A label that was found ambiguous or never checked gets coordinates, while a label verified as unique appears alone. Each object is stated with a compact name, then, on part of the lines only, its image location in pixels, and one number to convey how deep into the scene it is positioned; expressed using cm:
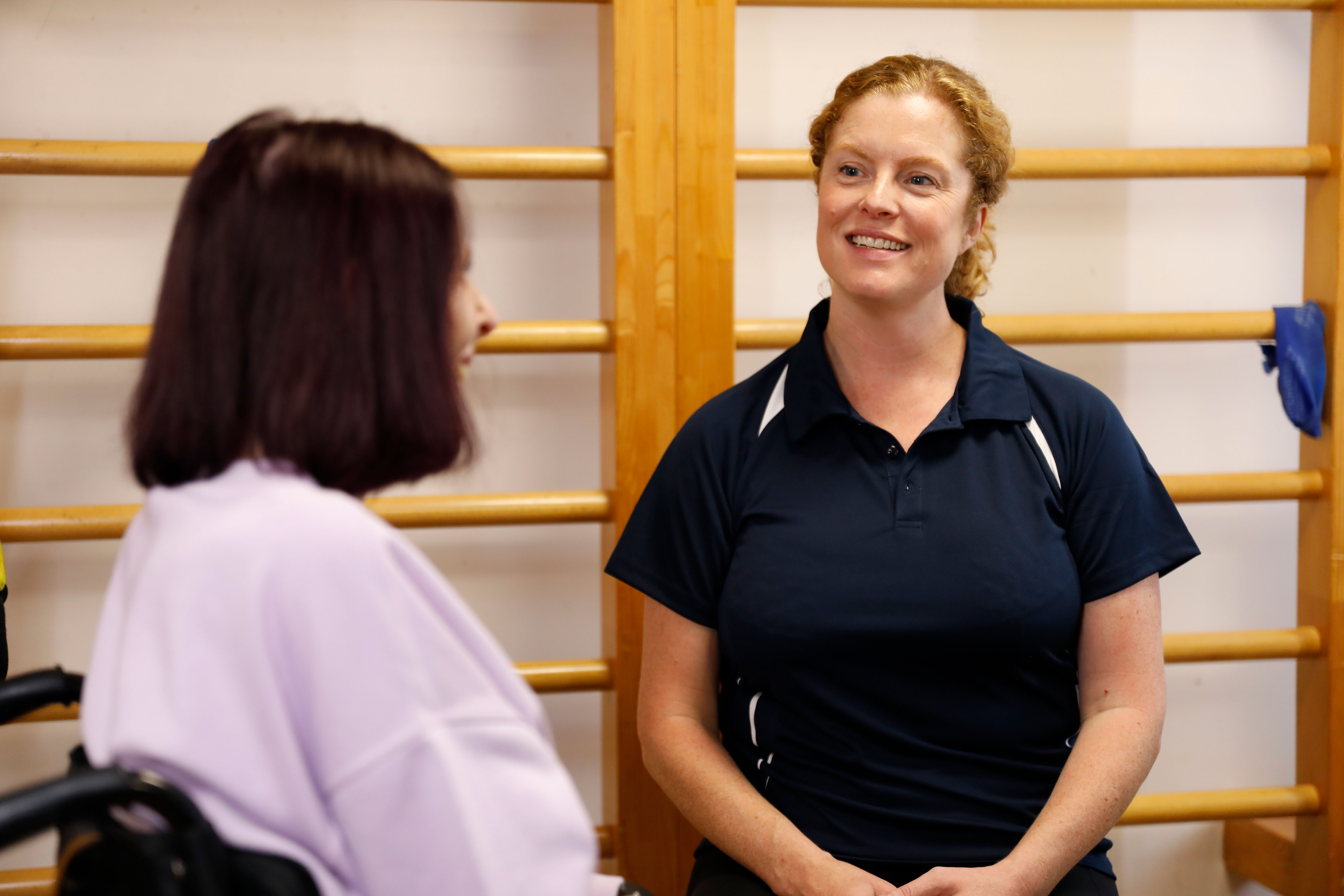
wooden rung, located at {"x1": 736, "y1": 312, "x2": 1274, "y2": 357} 338
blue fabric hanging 339
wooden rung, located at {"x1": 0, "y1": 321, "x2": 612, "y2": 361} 322
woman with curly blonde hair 304
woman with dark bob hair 261
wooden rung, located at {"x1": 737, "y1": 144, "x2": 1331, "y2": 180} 337
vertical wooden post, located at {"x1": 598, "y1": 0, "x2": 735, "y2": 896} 328
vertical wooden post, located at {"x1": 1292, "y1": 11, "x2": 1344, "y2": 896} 339
